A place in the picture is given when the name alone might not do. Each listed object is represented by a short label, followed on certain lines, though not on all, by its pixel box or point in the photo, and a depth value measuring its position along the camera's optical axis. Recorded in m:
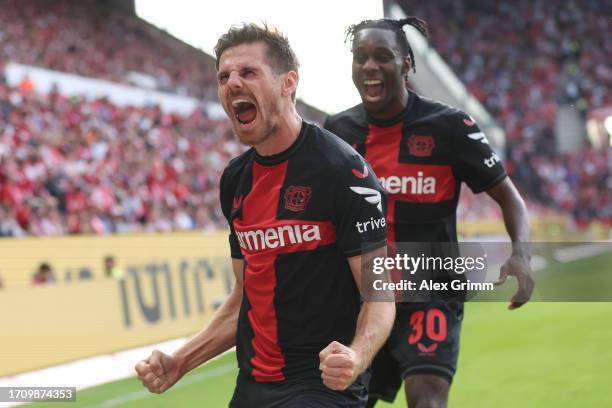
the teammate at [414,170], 4.52
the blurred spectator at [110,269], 12.63
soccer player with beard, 3.15
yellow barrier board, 9.65
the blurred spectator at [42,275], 11.64
